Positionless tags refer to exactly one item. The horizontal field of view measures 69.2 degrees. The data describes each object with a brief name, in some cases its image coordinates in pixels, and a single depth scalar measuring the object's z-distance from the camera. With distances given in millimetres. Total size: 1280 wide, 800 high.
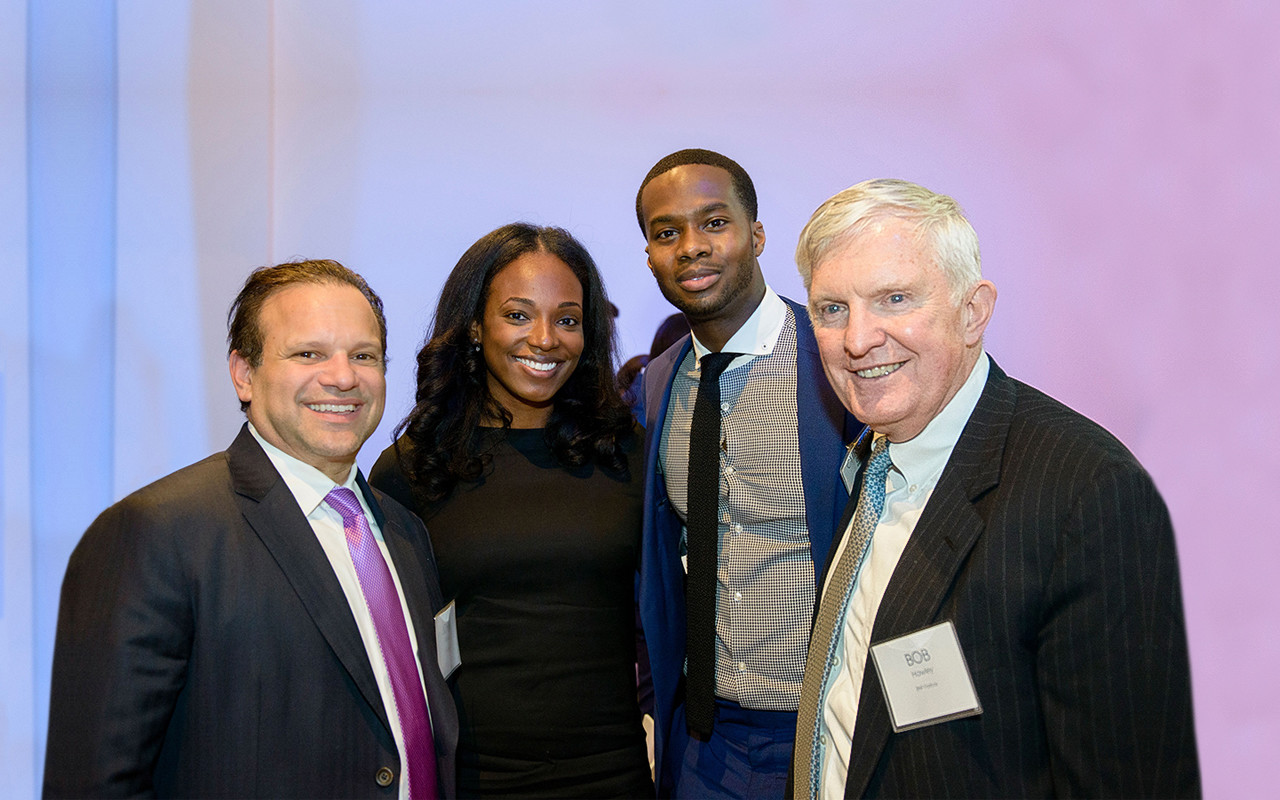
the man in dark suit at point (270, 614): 1470
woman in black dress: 2215
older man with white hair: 1248
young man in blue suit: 2268
